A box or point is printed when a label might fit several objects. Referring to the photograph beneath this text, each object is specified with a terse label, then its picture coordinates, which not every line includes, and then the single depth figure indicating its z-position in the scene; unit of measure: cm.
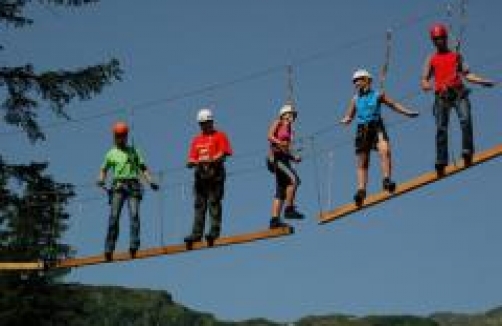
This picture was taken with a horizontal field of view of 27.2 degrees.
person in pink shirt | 1530
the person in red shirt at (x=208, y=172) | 1555
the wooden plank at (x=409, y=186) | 1287
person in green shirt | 1655
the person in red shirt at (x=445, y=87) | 1345
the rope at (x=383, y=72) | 1416
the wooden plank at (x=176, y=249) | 1511
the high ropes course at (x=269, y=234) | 1318
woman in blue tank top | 1421
